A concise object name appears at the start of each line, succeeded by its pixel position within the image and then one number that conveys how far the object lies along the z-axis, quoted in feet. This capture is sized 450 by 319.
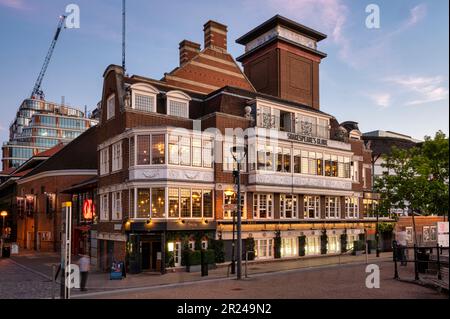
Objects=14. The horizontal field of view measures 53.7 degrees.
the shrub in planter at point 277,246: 113.50
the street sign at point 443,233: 51.21
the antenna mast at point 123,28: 132.16
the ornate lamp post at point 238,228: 80.07
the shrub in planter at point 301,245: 119.75
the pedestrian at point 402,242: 96.87
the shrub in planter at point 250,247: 106.73
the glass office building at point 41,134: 500.74
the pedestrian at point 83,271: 71.61
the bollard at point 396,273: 72.38
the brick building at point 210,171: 94.32
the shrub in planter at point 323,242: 125.59
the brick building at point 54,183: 158.30
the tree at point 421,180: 92.08
